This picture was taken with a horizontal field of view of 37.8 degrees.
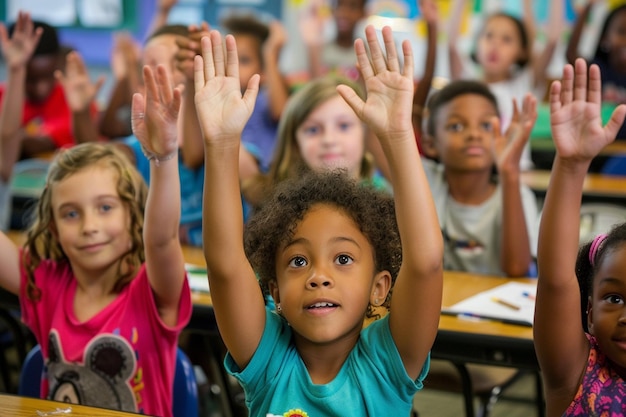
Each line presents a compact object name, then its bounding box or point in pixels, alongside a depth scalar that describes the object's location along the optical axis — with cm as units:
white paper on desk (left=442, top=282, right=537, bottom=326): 218
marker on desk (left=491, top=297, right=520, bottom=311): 225
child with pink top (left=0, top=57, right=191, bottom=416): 198
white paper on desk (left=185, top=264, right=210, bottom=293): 247
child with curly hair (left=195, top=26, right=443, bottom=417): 140
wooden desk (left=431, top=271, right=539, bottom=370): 200
